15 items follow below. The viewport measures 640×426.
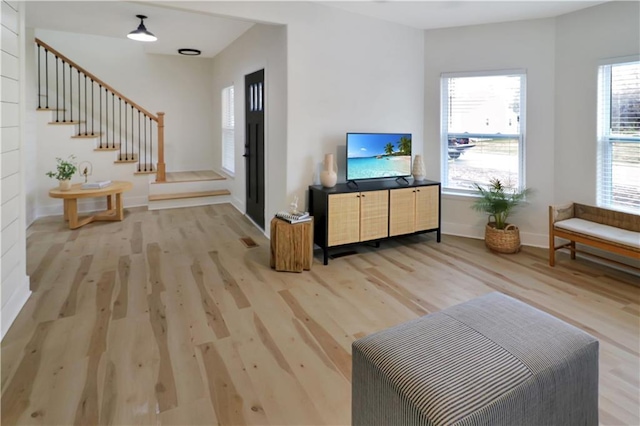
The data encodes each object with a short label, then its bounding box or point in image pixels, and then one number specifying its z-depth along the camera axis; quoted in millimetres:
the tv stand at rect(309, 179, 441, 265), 4008
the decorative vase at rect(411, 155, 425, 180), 4703
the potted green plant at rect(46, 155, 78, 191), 5258
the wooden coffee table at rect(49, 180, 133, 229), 5152
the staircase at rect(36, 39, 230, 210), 6203
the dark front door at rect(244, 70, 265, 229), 5047
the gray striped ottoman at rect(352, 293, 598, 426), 1243
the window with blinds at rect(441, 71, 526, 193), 4637
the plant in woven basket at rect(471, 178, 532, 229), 4465
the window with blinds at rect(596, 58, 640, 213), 3770
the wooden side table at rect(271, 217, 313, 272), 3736
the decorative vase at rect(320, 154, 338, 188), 4164
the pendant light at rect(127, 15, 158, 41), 4992
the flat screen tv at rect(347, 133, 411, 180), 4312
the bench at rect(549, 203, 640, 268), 3352
